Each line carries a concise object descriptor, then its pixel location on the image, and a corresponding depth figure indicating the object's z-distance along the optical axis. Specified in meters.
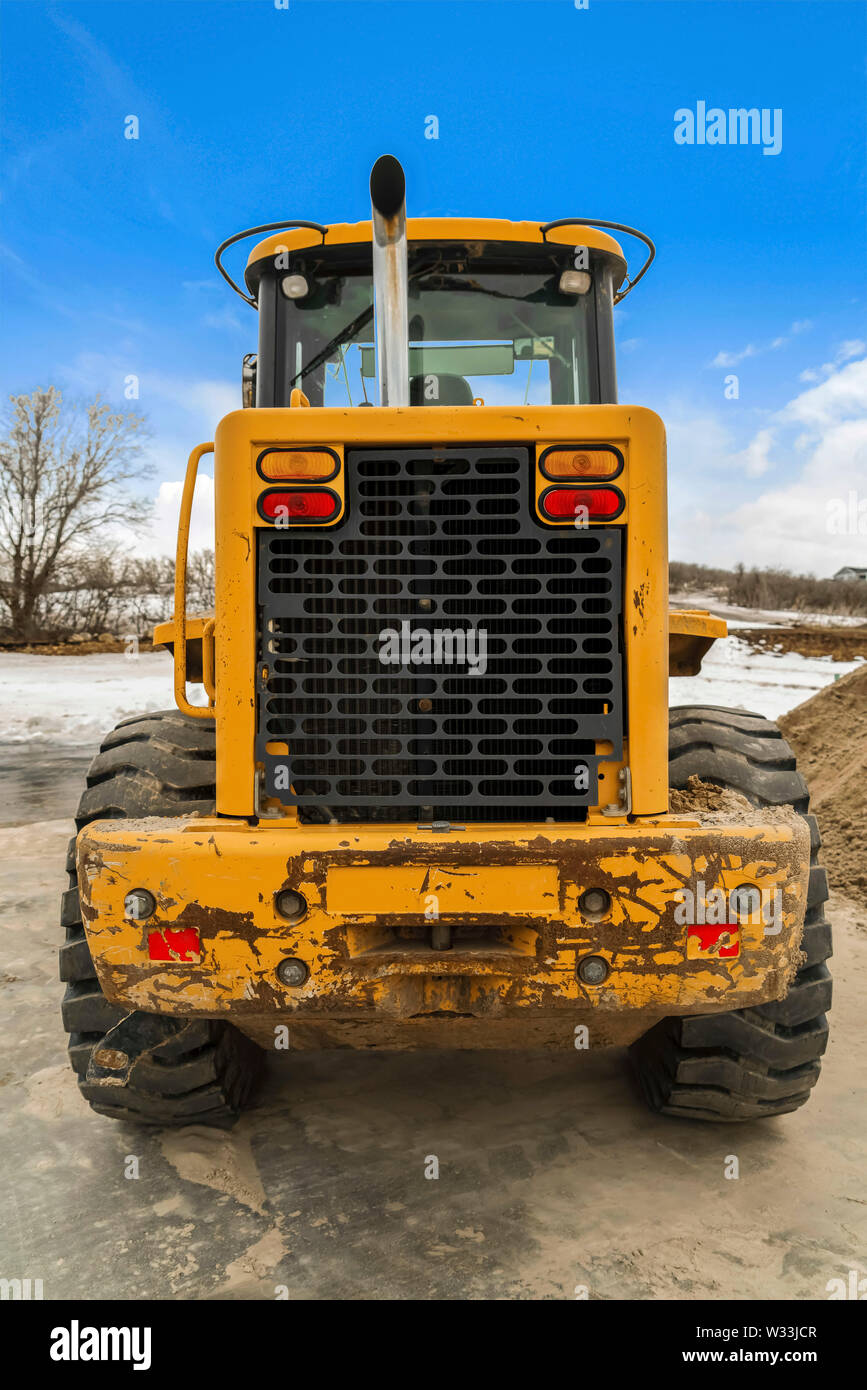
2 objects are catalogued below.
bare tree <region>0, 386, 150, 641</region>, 23.59
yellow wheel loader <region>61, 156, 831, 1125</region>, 2.39
